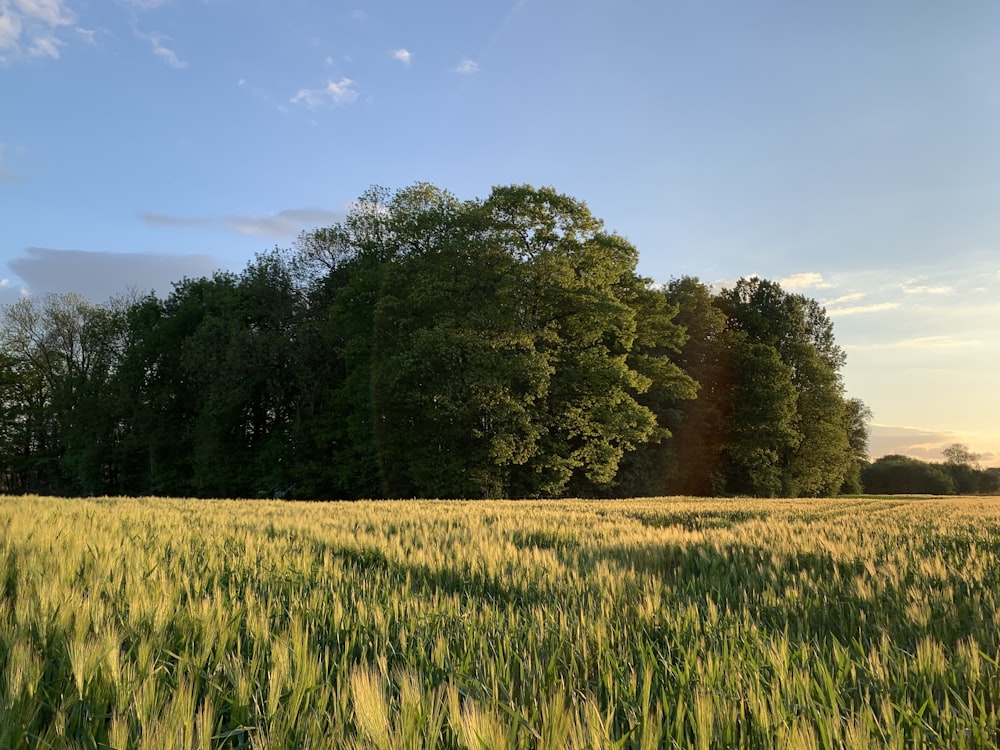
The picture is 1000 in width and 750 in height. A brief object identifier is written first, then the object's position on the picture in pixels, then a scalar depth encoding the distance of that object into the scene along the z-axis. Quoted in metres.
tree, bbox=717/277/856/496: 40.06
